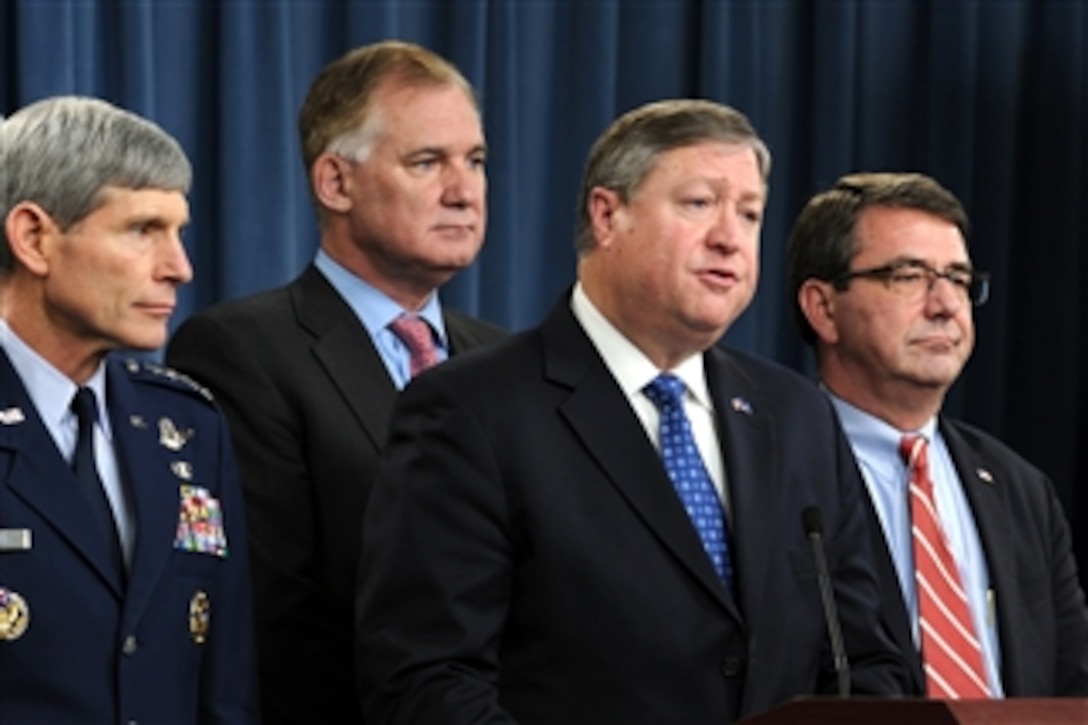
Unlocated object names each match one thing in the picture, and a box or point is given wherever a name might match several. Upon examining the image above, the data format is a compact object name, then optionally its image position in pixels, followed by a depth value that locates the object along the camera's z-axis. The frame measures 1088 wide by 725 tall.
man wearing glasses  7.35
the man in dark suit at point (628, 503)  5.75
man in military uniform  5.43
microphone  5.53
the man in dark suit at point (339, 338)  6.52
